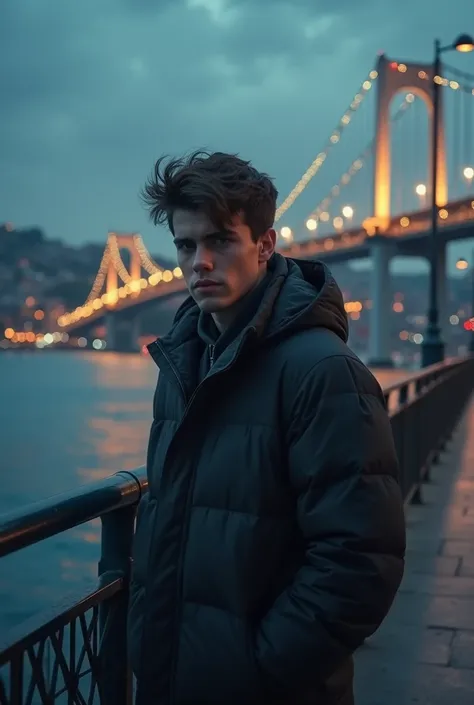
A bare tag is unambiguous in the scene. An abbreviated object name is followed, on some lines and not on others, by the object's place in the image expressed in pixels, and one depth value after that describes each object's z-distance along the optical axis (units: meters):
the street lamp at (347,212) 46.78
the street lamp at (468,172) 38.66
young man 1.41
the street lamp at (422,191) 41.12
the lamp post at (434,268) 15.99
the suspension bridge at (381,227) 38.44
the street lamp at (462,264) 32.66
